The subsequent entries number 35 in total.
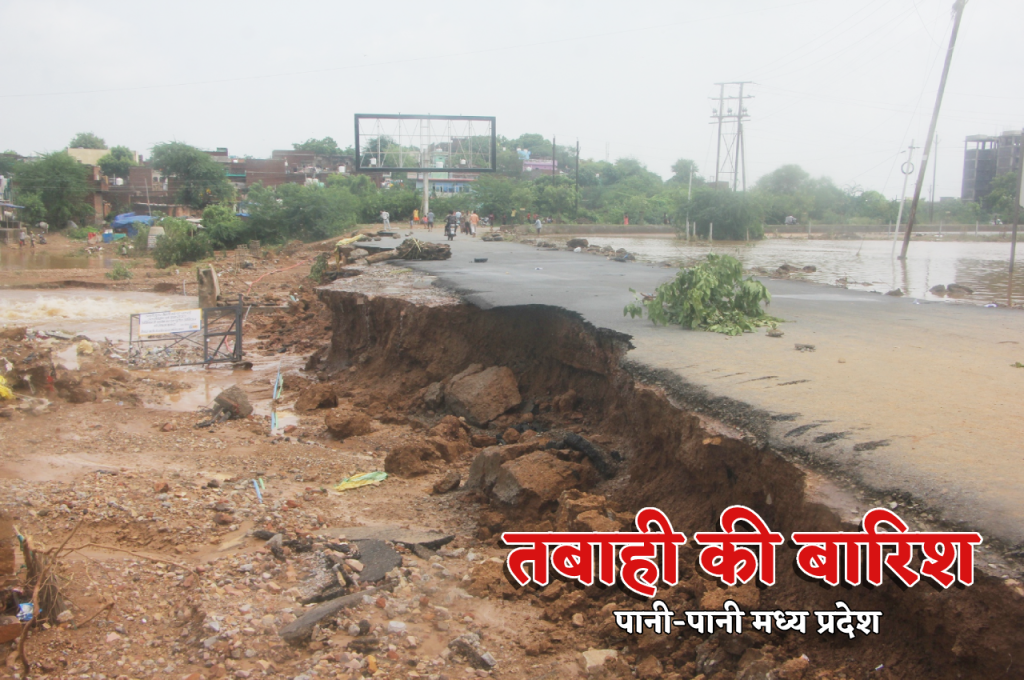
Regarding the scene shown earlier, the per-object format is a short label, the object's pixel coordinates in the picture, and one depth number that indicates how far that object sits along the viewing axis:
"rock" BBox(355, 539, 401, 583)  4.86
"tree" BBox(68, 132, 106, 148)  92.13
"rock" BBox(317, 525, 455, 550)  5.49
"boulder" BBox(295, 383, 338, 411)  10.22
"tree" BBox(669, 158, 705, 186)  101.16
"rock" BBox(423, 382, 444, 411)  9.50
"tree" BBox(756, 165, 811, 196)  75.31
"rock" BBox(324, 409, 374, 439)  8.86
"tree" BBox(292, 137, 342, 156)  94.75
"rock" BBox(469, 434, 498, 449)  8.27
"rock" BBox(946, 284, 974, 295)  18.16
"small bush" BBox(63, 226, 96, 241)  47.75
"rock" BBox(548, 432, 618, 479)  6.31
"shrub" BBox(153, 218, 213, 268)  32.97
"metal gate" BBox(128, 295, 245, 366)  13.37
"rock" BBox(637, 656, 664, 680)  3.63
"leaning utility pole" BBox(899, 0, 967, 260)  25.05
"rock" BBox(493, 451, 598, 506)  5.78
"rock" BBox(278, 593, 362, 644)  4.04
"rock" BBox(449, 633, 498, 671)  3.93
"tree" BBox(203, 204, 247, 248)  37.19
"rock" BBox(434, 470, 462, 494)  6.77
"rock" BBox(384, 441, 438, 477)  7.36
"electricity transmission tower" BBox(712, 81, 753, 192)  53.44
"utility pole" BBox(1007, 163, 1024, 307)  13.44
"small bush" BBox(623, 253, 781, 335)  8.09
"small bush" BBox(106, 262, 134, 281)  27.20
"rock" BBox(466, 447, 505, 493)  6.39
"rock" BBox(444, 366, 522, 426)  8.80
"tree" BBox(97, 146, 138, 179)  66.31
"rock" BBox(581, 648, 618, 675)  3.77
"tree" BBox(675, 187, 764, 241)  48.75
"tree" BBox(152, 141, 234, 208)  56.91
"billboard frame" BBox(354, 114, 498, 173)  36.78
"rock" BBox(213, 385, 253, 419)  9.78
